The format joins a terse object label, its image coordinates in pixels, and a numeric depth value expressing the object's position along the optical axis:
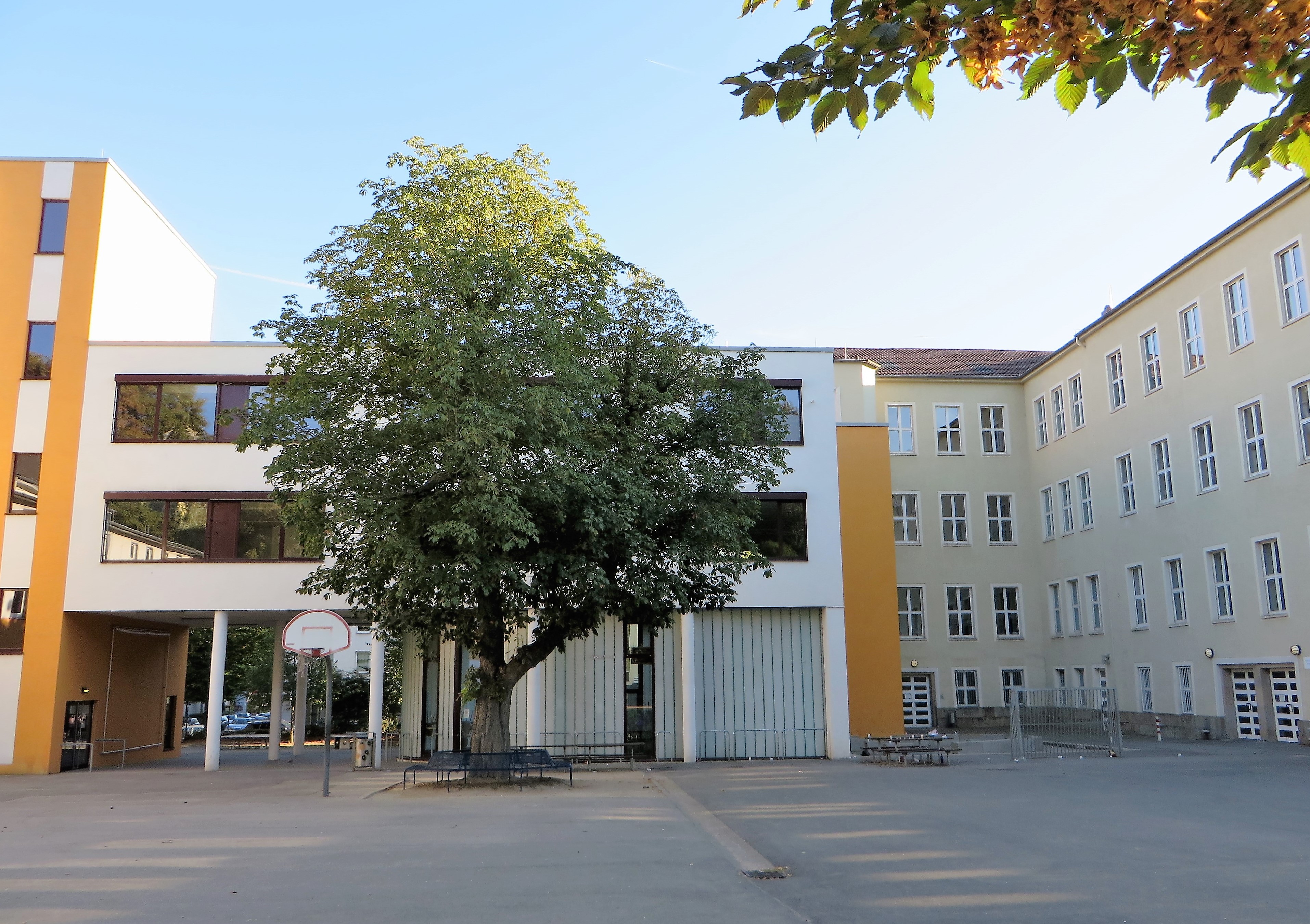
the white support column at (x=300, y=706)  28.69
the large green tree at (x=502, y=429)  16.52
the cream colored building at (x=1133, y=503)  28.86
